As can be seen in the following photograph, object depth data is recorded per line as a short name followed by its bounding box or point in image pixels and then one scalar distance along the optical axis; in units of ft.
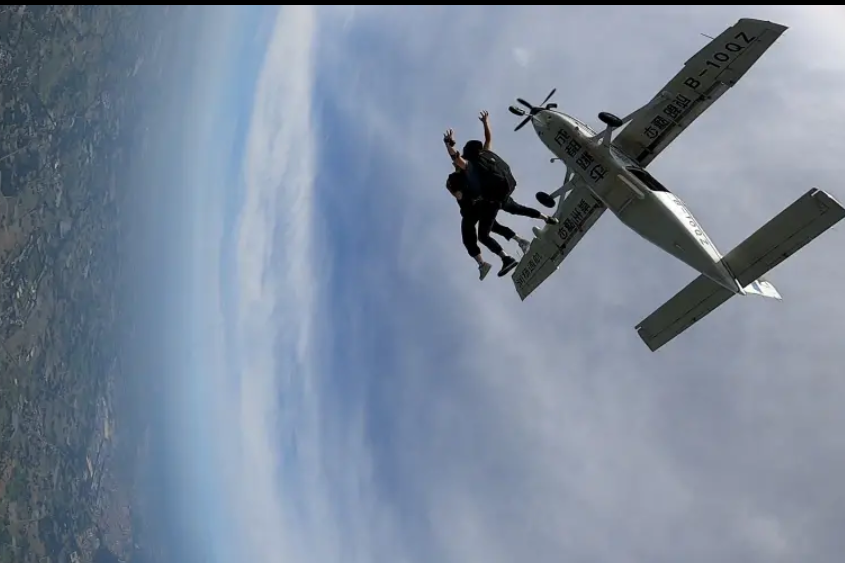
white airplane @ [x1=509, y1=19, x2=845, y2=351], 53.26
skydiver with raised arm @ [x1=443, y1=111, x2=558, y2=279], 55.93
